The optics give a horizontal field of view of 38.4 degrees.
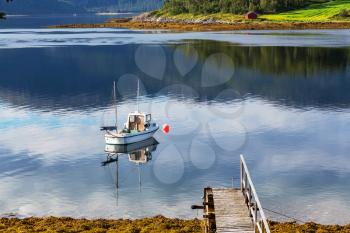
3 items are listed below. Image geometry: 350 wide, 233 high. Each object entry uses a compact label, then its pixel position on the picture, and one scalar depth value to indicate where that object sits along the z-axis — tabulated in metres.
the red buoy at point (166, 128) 64.74
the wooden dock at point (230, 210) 28.02
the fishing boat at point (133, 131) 58.06
